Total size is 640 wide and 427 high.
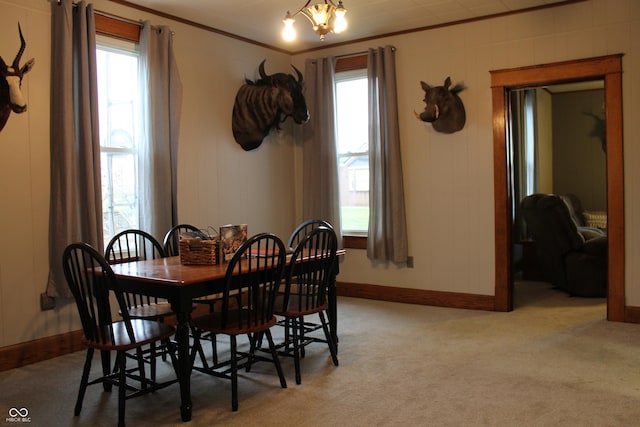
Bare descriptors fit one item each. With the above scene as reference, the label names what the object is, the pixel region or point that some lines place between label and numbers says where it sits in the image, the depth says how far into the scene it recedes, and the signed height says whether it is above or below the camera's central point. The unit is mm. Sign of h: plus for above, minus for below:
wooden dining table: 2867 -400
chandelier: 3258 +1081
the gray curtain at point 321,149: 5887 +605
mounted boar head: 5203 +880
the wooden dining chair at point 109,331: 2785 -624
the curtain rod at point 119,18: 4266 +1492
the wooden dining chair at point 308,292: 3416 -531
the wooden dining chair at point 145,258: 3410 -357
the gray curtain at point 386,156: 5504 +466
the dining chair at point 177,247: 3639 -266
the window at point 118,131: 4398 +639
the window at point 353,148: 5918 +602
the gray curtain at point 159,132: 4531 +638
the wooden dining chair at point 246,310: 3016 -556
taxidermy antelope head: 3633 +824
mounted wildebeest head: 5367 +969
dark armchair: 5664 -497
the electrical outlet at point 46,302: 3939 -603
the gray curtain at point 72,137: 3904 +533
